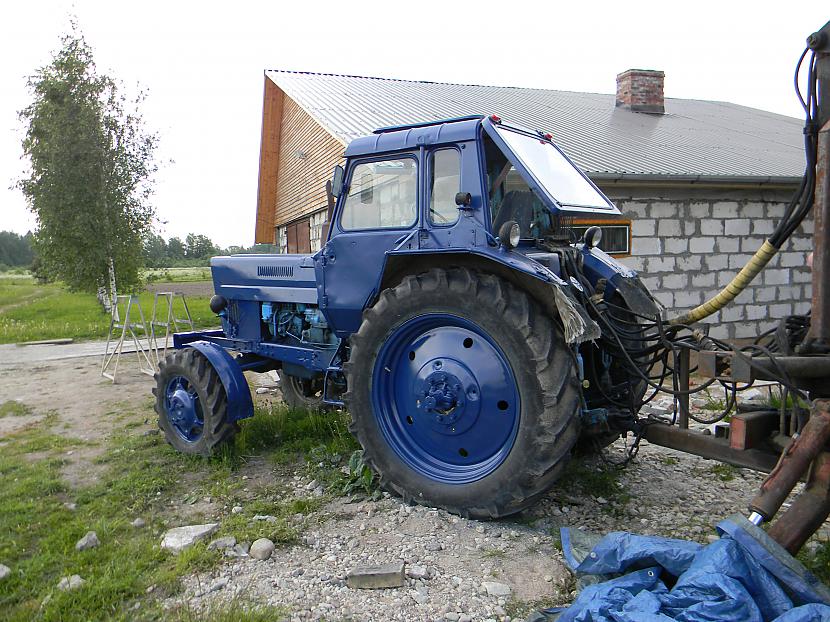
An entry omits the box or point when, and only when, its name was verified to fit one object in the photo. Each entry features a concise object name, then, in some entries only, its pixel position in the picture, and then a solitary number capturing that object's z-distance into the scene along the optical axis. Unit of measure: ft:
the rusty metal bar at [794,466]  9.05
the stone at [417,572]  10.90
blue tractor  11.93
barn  32.86
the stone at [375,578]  10.61
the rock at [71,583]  10.75
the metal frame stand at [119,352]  29.68
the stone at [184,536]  12.27
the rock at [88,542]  12.32
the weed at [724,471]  15.62
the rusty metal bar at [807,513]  8.86
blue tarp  7.75
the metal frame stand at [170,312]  28.22
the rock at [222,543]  12.08
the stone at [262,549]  11.73
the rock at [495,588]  10.34
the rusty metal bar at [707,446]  10.72
